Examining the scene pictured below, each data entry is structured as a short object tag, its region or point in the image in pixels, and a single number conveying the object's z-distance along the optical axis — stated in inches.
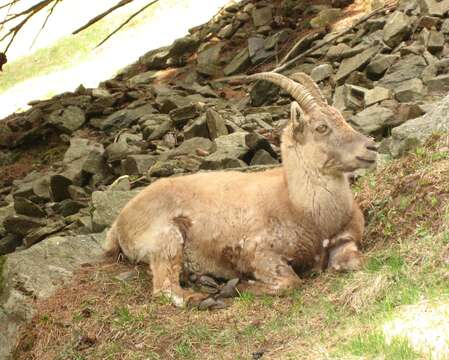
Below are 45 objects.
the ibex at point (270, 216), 317.7
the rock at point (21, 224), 533.6
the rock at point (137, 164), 564.4
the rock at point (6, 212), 587.4
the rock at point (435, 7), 646.5
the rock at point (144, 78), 887.7
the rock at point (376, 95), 536.4
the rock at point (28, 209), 570.6
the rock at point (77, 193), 589.9
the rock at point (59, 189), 601.3
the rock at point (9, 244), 529.7
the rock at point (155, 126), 661.3
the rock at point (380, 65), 610.5
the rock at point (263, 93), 684.7
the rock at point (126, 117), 750.5
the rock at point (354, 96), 557.9
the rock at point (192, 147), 550.6
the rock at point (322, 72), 666.8
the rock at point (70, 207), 555.2
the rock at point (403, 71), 573.0
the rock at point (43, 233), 488.4
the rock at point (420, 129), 368.5
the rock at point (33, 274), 332.8
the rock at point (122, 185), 516.4
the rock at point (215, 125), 581.0
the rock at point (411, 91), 520.7
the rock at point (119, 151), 624.1
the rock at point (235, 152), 471.5
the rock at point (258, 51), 806.5
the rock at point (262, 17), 870.4
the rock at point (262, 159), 478.9
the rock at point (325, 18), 798.5
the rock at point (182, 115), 671.1
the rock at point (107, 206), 410.3
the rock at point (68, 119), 811.4
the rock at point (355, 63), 638.9
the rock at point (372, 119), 477.1
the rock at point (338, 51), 685.9
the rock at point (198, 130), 597.0
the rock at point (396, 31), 644.1
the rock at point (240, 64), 823.7
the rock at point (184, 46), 922.1
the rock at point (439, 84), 526.6
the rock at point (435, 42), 601.3
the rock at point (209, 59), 846.5
